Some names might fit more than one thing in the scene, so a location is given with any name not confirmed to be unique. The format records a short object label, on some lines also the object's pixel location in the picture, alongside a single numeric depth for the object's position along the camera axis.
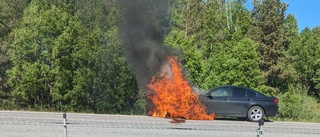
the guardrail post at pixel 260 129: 6.29
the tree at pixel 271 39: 36.91
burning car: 15.00
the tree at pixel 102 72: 24.00
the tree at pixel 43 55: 23.45
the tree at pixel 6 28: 26.51
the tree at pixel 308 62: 52.19
